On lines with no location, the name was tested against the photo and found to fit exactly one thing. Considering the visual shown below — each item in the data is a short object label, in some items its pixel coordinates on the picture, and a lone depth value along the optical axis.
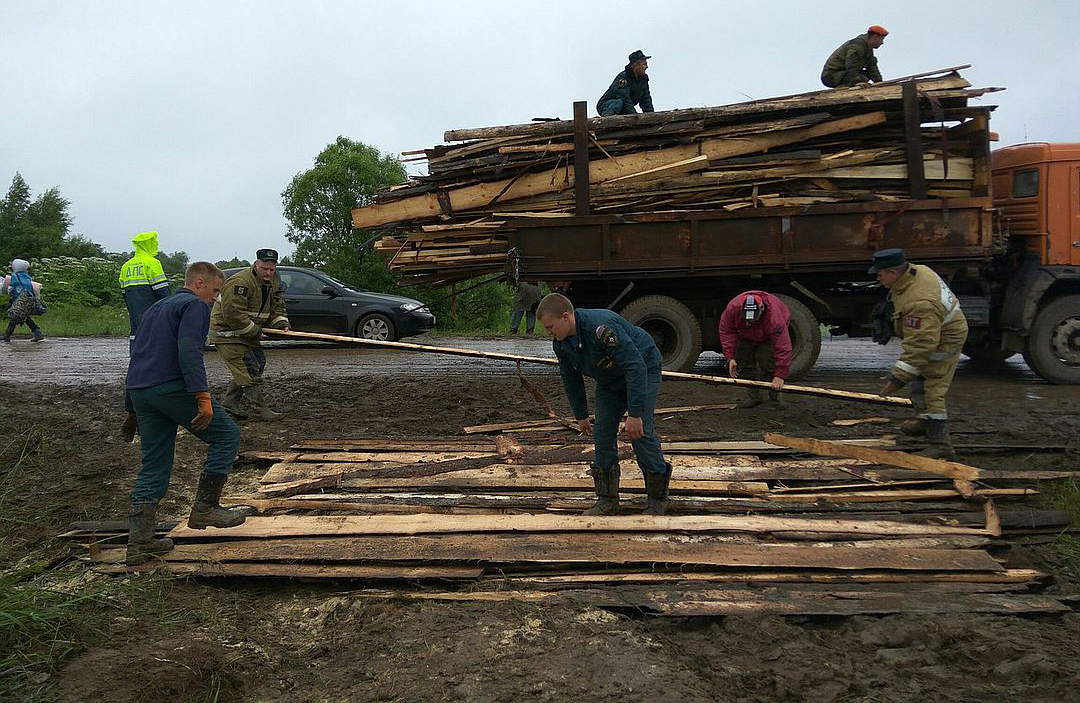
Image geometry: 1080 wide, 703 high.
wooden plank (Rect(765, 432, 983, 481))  5.45
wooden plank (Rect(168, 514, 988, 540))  4.65
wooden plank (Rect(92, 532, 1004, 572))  4.25
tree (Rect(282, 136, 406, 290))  19.47
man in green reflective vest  7.73
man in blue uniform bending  4.68
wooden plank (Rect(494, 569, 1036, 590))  4.12
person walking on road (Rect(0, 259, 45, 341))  14.52
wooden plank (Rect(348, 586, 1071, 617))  3.74
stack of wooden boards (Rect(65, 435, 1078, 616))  4.03
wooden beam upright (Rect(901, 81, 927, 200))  9.06
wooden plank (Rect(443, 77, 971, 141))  9.14
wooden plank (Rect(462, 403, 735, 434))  7.27
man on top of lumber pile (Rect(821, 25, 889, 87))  9.91
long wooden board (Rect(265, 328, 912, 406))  6.67
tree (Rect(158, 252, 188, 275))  58.08
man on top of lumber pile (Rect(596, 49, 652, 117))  10.03
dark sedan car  13.64
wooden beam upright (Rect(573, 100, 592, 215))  9.32
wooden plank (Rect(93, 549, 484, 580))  4.14
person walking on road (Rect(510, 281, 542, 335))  14.76
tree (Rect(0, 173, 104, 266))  35.25
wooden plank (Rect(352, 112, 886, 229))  9.32
